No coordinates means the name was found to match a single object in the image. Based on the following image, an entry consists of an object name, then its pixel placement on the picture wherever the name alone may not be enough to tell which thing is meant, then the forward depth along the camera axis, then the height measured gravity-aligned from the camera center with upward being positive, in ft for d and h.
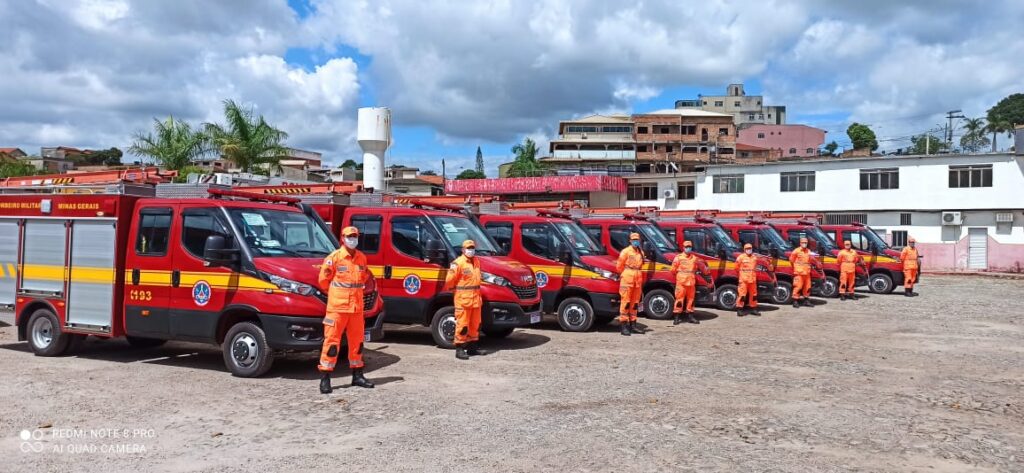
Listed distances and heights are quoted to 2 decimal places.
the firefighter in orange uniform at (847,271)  63.36 -0.57
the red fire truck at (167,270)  26.22 -0.91
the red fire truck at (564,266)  40.29 -0.48
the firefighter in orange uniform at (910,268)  68.49 -0.19
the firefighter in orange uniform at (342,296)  24.12 -1.45
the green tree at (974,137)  160.04 +32.44
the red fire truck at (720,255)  53.06 +0.40
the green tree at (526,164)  213.25 +27.35
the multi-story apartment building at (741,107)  342.03 +71.75
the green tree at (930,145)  170.43 +29.10
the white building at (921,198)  115.24 +11.31
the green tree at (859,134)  232.53 +43.15
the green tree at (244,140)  82.94 +12.25
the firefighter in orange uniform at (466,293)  30.60 -1.59
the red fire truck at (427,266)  33.65 -0.58
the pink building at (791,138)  255.50 +43.20
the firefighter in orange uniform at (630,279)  38.81 -1.07
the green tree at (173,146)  80.89 +10.96
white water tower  71.15 +10.85
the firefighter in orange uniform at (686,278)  45.19 -1.08
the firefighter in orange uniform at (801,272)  56.49 -0.66
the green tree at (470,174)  280.31 +30.90
